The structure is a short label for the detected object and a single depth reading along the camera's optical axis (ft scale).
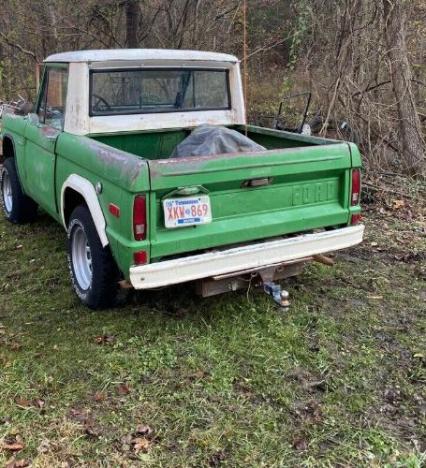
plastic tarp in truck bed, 13.43
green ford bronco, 10.98
